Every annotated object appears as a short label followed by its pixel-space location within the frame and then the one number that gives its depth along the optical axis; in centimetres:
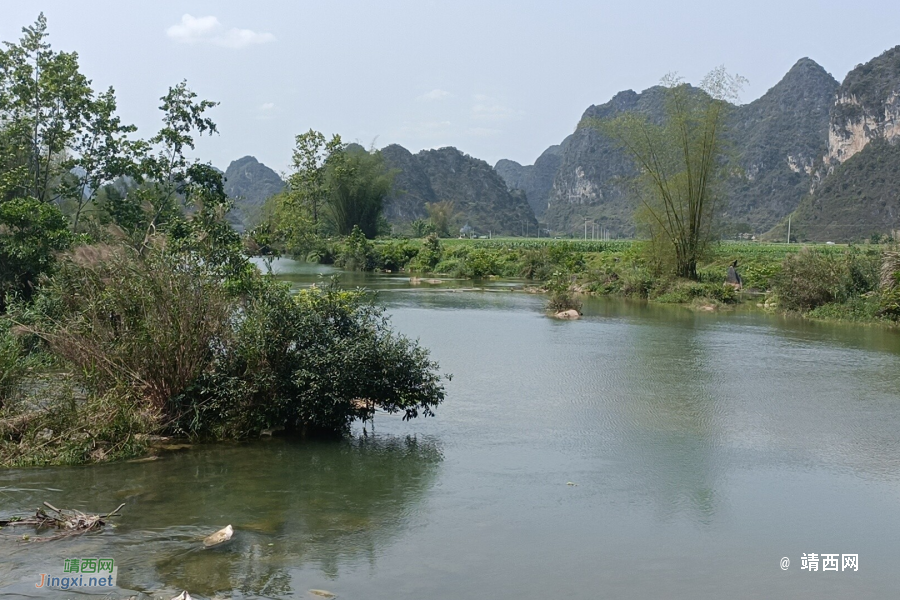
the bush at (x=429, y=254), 3966
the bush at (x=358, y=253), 4181
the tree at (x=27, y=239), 1105
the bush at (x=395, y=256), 4153
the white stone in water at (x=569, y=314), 1961
